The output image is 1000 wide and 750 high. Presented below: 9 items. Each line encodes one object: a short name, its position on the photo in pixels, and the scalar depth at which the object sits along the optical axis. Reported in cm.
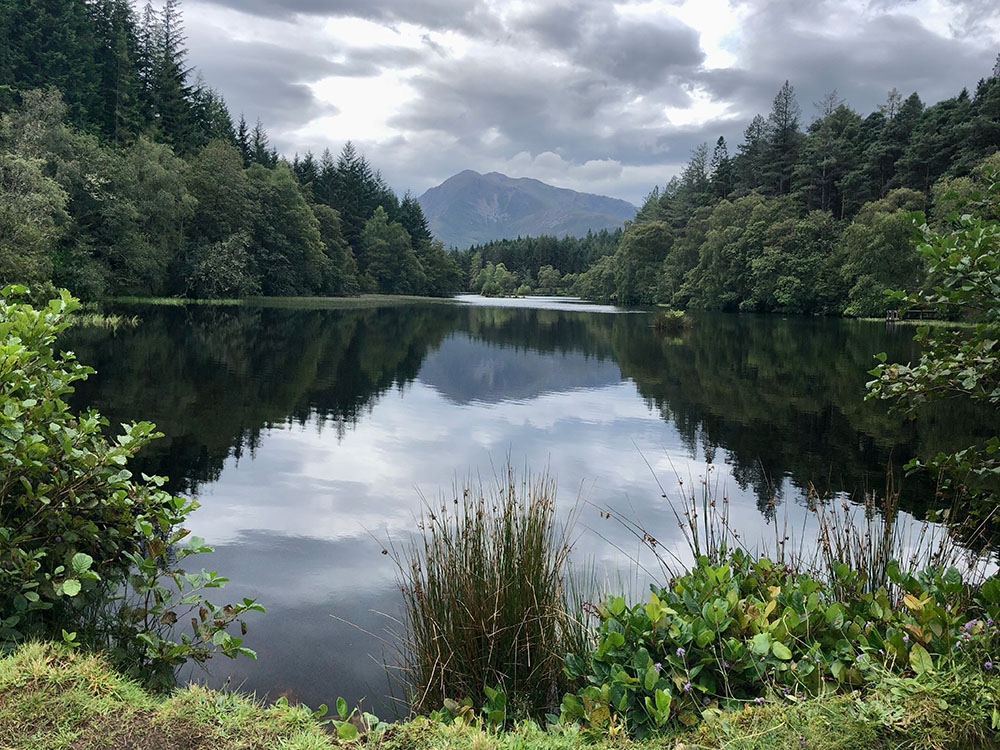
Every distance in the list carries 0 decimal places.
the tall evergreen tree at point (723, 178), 8038
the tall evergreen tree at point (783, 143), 6962
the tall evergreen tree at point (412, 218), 9981
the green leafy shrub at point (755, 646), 279
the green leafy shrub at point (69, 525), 328
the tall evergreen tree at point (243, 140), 7381
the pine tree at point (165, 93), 5888
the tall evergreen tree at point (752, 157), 7312
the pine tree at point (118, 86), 5225
